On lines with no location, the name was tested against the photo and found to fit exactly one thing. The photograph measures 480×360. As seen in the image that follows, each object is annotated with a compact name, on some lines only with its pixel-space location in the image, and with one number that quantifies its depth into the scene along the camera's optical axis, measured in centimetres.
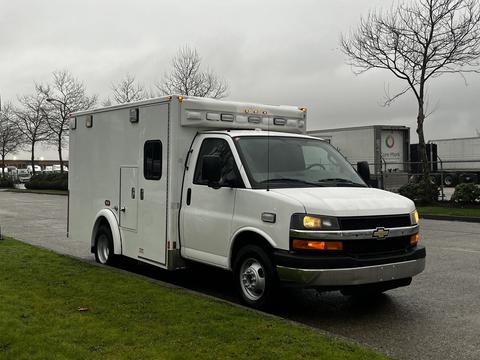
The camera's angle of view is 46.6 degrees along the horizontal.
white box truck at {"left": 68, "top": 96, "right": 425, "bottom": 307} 575
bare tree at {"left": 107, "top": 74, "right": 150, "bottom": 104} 3806
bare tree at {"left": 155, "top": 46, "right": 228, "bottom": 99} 3222
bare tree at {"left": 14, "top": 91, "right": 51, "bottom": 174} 4788
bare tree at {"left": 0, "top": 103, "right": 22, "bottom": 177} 5363
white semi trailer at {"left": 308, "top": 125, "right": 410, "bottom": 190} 2720
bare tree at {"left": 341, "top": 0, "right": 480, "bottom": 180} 2088
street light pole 4322
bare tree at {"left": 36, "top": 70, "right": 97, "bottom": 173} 4359
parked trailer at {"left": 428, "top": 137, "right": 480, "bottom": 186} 3553
